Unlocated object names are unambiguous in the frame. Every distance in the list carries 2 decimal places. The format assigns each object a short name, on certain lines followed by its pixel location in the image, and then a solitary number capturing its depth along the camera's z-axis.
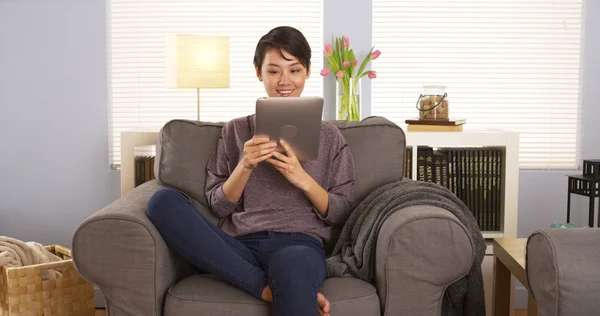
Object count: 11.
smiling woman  1.86
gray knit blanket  1.97
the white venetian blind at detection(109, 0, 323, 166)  3.47
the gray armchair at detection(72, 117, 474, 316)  1.84
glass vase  3.15
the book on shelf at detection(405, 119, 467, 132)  2.93
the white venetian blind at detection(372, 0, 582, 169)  3.48
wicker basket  2.47
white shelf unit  2.90
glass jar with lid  3.02
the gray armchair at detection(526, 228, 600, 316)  1.53
